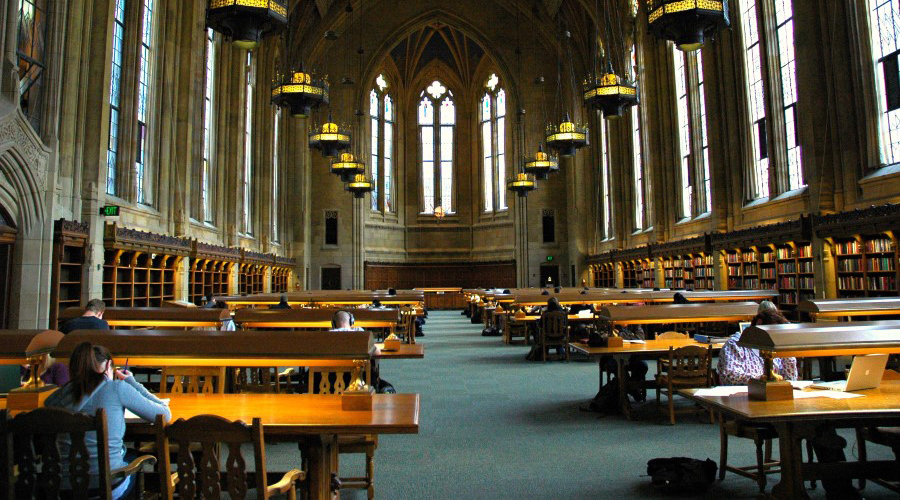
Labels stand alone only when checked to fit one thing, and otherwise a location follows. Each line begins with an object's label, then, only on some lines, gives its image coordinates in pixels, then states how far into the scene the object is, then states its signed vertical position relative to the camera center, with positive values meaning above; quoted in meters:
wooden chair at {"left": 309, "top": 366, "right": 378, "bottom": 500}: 3.75 -0.96
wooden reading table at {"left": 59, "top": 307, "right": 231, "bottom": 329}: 7.38 -0.22
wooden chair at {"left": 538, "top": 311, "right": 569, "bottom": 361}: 10.10 -0.61
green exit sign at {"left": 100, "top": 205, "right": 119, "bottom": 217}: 10.38 +1.55
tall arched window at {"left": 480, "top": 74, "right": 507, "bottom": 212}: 30.83 +7.74
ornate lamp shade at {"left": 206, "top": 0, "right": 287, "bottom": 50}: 8.05 +3.82
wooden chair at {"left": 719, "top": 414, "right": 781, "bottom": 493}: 3.64 -0.96
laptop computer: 3.58 -0.51
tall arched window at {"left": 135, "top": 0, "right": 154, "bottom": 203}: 13.20 +4.67
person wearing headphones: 5.49 -0.22
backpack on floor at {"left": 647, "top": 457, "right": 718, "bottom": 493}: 3.88 -1.19
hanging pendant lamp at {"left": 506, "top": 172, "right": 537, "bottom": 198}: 22.69 +4.08
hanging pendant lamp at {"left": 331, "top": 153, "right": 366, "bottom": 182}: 18.42 +3.99
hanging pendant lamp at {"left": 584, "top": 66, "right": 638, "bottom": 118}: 12.47 +4.10
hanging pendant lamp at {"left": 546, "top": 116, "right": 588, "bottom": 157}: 16.06 +4.14
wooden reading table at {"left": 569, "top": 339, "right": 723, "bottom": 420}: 6.04 -0.61
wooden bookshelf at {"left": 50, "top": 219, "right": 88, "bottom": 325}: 9.16 +0.60
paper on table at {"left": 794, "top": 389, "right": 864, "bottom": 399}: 3.47 -0.62
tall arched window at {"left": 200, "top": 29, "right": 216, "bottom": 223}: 17.30 +4.87
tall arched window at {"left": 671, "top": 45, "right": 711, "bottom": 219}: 17.03 +4.53
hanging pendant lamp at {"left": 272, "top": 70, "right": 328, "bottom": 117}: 11.91 +4.07
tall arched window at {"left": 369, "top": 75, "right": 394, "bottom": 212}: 30.52 +7.76
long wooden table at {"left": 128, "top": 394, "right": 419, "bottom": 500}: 2.87 -0.61
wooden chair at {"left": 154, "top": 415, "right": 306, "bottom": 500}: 2.29 -0.61
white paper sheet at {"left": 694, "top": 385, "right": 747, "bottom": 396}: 3.64 -0.62
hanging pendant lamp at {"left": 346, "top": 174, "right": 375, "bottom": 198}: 20.67 +3.75
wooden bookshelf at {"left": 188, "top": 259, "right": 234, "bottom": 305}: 15.04 +0.54
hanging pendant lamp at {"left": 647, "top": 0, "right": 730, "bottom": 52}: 8.03 +3.67
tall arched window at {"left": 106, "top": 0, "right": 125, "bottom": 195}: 12.10 +4.17
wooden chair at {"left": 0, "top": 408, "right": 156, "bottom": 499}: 2.38 -0.60
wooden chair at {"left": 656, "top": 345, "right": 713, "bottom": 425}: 5.77 -0.78
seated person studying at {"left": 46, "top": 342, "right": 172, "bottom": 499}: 2.68 -0.43
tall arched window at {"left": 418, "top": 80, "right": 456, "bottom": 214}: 31.89 +7.42
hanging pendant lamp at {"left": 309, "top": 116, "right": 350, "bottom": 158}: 15.77 +4.11
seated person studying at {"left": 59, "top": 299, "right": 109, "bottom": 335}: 5.68 -0.19
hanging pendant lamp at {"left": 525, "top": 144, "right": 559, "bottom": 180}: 19.62 +4.15
